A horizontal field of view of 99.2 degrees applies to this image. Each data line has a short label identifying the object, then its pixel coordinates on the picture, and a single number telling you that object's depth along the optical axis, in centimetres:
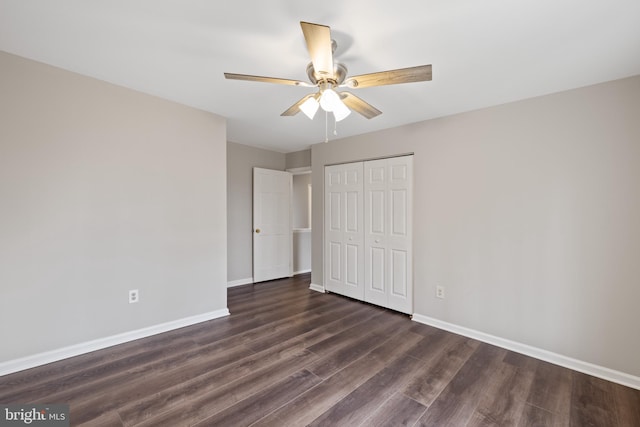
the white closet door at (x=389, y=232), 333
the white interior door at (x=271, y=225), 473
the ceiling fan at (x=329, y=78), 138
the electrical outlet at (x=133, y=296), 258
